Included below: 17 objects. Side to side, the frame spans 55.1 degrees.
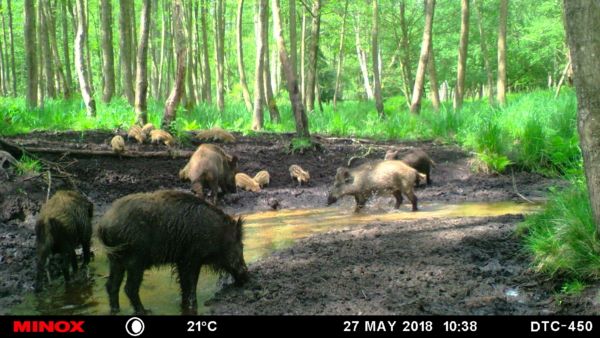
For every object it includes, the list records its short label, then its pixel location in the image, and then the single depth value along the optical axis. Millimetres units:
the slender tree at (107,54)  18938
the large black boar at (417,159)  11832
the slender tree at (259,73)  16312
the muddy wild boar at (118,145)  11422
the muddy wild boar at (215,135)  14305
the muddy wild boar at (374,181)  10086
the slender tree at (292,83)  13609
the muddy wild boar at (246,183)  11539
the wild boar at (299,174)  12109
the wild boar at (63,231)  5820
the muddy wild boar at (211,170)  10148
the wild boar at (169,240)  4918
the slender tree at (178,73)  13641
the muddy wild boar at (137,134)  12836
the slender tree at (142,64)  14188
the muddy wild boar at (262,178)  11875
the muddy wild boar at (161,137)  12773
